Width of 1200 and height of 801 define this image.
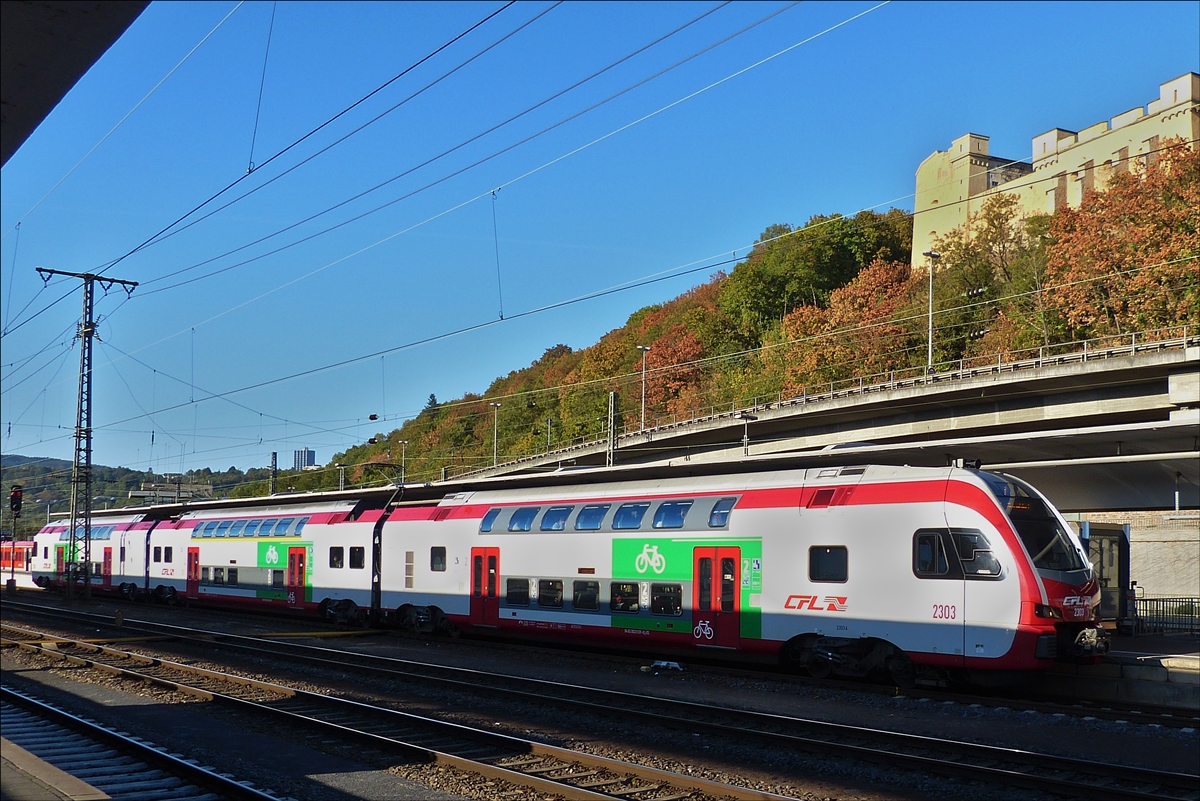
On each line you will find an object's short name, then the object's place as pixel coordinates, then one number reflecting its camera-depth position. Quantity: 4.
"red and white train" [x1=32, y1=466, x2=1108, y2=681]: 15.45
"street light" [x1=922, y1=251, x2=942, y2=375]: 54.88
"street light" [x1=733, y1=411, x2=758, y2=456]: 55.77
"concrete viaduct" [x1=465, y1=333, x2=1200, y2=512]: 38.84
